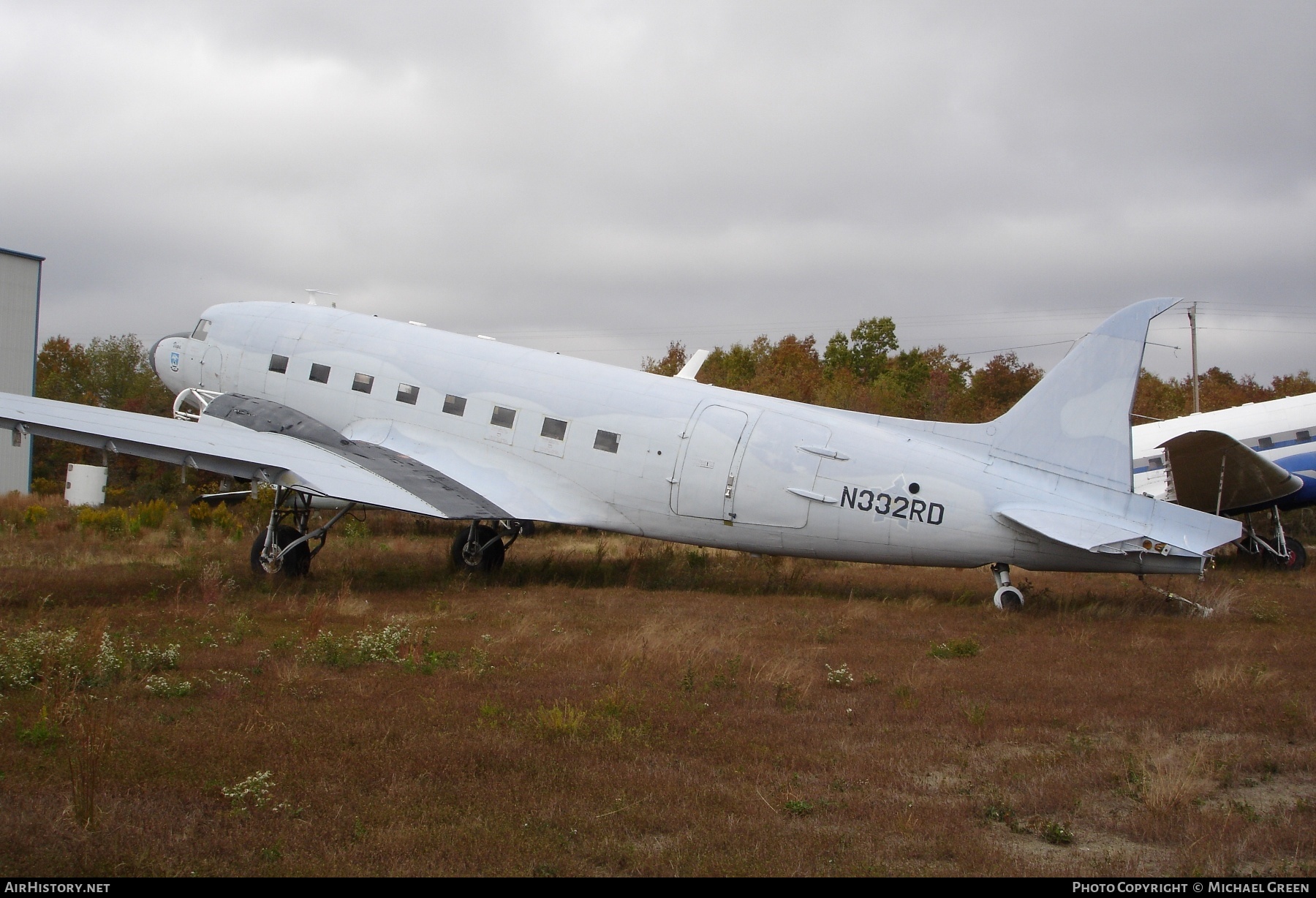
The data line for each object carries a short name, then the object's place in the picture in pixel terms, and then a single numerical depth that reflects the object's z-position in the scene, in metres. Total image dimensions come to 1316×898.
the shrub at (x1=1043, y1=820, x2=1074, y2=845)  5.62
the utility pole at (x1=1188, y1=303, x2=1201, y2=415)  47.78
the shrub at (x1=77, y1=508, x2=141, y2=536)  23.31
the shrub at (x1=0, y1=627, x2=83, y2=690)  8.24
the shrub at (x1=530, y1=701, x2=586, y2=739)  7.48
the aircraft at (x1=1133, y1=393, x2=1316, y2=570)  21.70
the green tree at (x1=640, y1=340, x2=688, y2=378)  64.81
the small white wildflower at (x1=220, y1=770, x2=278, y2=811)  5.71
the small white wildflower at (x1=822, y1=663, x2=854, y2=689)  9.67
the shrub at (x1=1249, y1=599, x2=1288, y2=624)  14.13
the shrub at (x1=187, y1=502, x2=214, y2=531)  25.61
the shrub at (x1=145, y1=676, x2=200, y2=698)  8.16
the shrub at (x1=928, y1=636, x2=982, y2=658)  11.34
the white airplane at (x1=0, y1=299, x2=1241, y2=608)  13.62
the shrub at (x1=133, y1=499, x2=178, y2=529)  25.03
